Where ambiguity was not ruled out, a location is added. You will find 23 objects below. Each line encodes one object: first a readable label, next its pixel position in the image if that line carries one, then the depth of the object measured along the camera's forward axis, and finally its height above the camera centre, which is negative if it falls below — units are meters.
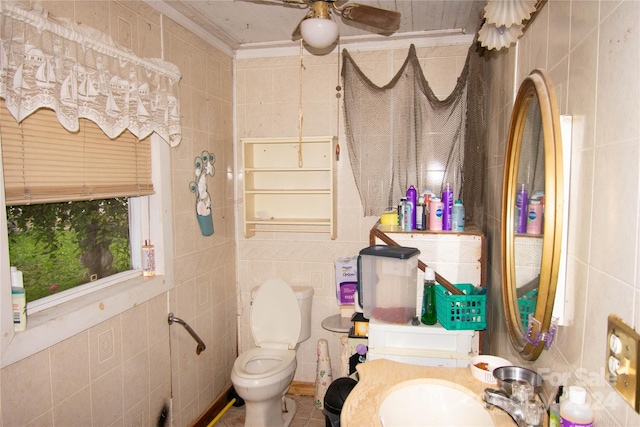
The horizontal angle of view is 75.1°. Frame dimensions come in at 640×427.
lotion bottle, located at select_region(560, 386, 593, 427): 0.85 -0.46
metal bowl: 1.15 -0.54
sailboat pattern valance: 1.35 +0.42
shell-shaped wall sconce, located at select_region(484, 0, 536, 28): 1.24 +0.53
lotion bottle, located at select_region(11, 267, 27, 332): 1.39 -0.39
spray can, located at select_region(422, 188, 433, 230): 2.11 -0.11
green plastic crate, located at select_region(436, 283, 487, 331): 1.71 -0.52
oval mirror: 0.99 -0.08
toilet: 2.54 -0.97
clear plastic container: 1.82 -0.44
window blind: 1.40 +0.09
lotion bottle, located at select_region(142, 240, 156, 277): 2.12 -0.38
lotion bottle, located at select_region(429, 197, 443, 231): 2.06 -0.14
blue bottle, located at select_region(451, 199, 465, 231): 2.02 -0.15
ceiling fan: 1.67 +0.70
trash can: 2.01 -1.04
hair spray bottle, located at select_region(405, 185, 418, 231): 2.12 -0.08
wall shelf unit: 2.85 +0.00
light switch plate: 0.71 -0.31
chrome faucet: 0.99 -0.53
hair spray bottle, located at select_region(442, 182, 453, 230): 2.07 -0.12
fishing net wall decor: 2.27 +0.30
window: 1.37 -0.29
